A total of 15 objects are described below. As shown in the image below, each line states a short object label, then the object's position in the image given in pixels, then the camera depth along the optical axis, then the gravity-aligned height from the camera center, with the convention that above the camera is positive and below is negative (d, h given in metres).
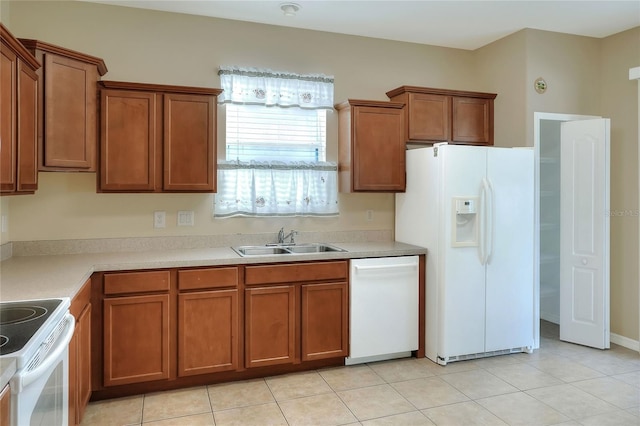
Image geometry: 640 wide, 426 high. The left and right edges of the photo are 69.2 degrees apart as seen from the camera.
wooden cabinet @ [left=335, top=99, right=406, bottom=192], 3.75 +0.55
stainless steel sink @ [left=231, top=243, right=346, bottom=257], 3.63 -0.29
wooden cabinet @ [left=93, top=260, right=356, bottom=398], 2.90 -0.75
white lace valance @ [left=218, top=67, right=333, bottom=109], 3.66 +1.02
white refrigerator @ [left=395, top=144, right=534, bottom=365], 3.53 -0.26
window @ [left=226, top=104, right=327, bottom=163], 3.71 +0.65
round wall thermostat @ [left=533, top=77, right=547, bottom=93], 4.00 +1.11
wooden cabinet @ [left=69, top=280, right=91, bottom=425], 2.24 -0.76
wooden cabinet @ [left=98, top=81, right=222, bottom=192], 3.11 +0.52
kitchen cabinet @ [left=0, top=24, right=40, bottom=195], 2.15 +0.48
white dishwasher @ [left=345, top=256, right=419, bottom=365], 3.48 -0.73
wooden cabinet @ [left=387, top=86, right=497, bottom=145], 3.96 +0.86
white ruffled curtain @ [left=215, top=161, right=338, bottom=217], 3.68 +0.19
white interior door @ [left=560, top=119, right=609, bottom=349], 3.81 -0.17
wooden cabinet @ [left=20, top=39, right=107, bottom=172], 2.72 +0.64
